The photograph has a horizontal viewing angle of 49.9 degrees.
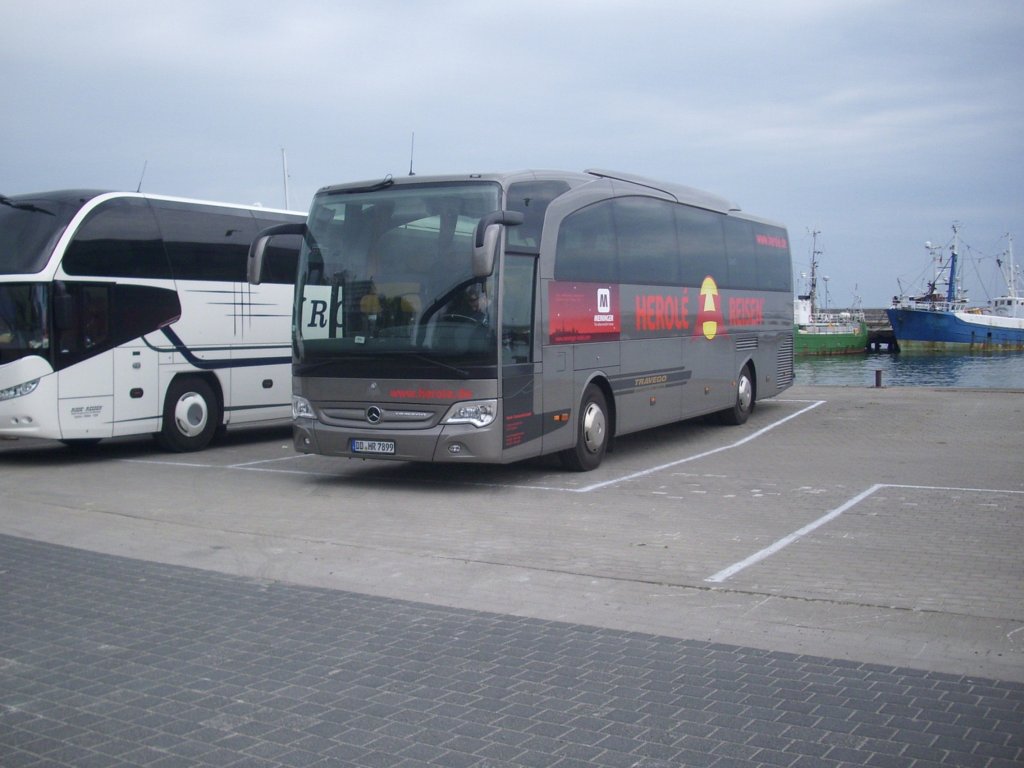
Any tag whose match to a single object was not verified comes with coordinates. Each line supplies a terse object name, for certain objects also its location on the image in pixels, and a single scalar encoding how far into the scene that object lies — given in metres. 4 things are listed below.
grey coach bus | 11.91
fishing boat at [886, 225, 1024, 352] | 92.19
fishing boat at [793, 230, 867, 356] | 91.12
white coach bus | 14.20
